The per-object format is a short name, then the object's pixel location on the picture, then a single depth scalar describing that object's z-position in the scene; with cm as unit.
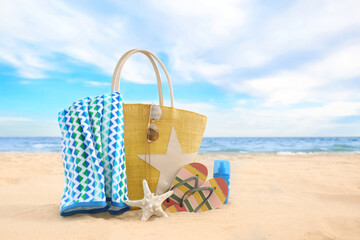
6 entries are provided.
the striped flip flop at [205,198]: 194
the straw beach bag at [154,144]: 194
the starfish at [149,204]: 172
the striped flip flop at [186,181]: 197
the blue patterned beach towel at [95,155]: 173
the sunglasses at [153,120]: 195
